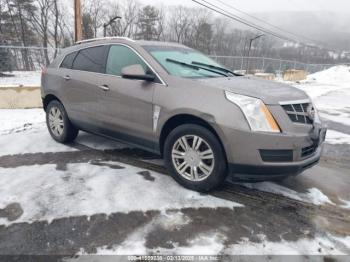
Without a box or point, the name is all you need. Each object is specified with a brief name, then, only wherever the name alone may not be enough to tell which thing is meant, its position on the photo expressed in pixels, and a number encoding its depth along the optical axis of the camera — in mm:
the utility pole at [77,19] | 11914
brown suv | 2949
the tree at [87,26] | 41194
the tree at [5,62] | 14659
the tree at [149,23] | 47875
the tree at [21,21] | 39531
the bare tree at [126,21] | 46575
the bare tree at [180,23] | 53812
